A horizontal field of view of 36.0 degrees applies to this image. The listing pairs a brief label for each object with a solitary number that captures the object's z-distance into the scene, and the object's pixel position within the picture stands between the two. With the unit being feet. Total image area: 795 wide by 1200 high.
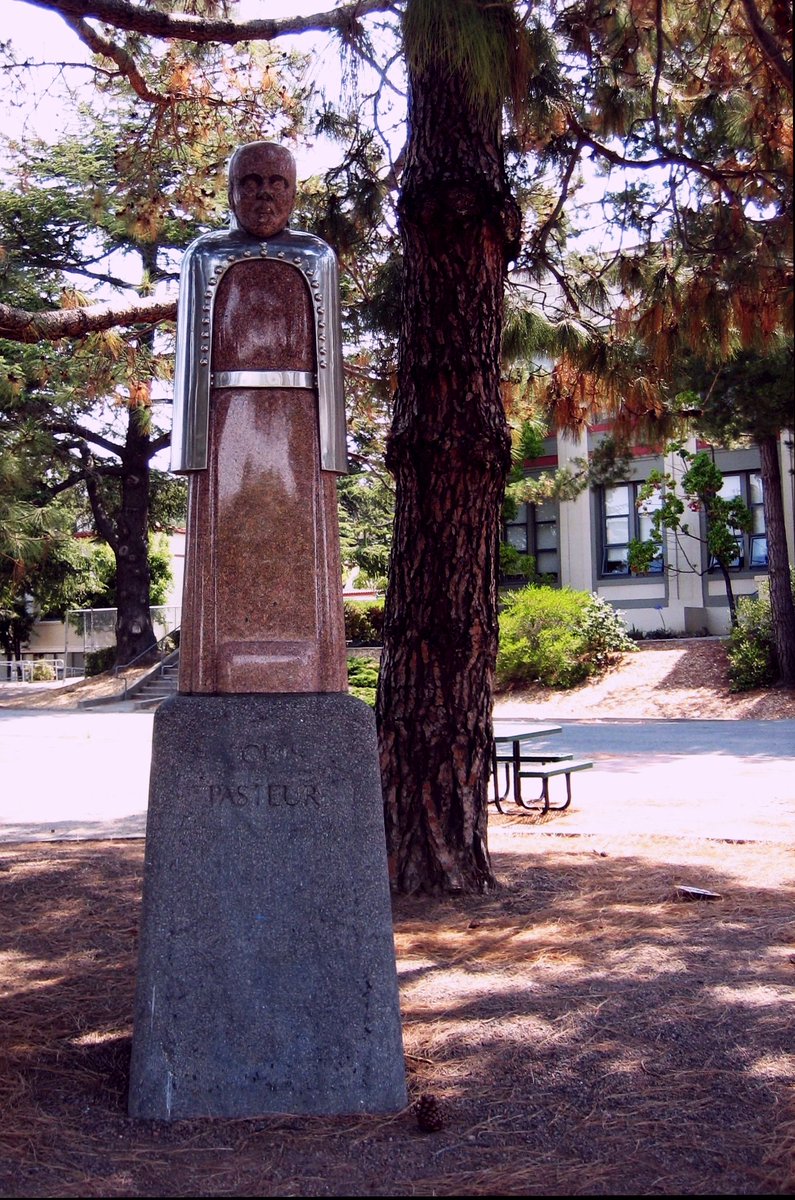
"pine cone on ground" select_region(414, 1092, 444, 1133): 11.84
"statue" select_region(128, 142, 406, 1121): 12.37
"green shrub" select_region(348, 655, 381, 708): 78.64
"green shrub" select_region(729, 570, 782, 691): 78.23
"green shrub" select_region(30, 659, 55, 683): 138.51
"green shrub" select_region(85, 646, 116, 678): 108.99
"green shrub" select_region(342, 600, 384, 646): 107.96
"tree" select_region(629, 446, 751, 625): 89.45
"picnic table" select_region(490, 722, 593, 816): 33.91
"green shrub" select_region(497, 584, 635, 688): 86.74
